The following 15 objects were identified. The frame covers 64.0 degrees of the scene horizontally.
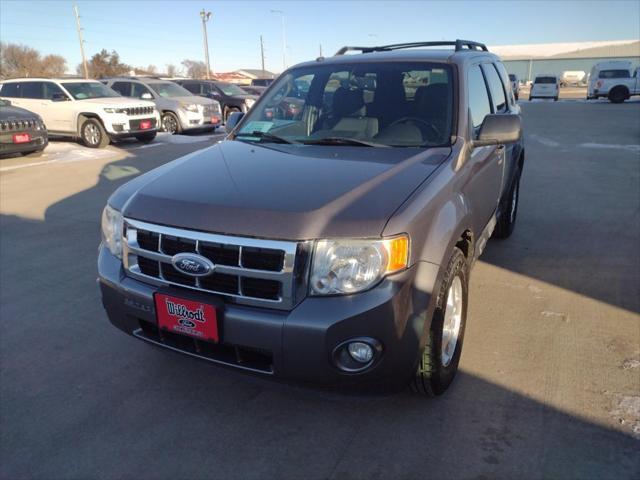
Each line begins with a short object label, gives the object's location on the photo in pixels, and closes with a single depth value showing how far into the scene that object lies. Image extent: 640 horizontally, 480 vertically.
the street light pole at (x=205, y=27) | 45.41
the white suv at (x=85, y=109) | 12.52
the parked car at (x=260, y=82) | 27.38
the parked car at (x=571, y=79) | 59.94
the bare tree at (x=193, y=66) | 92.93
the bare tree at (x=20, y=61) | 59.03
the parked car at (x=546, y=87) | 32.88
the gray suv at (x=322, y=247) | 2.16
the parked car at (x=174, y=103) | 14.88
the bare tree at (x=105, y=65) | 53.97
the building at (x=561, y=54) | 72.88
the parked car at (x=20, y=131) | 10.38
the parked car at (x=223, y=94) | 17.92
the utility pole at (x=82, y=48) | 42.64
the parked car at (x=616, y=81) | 27.73
